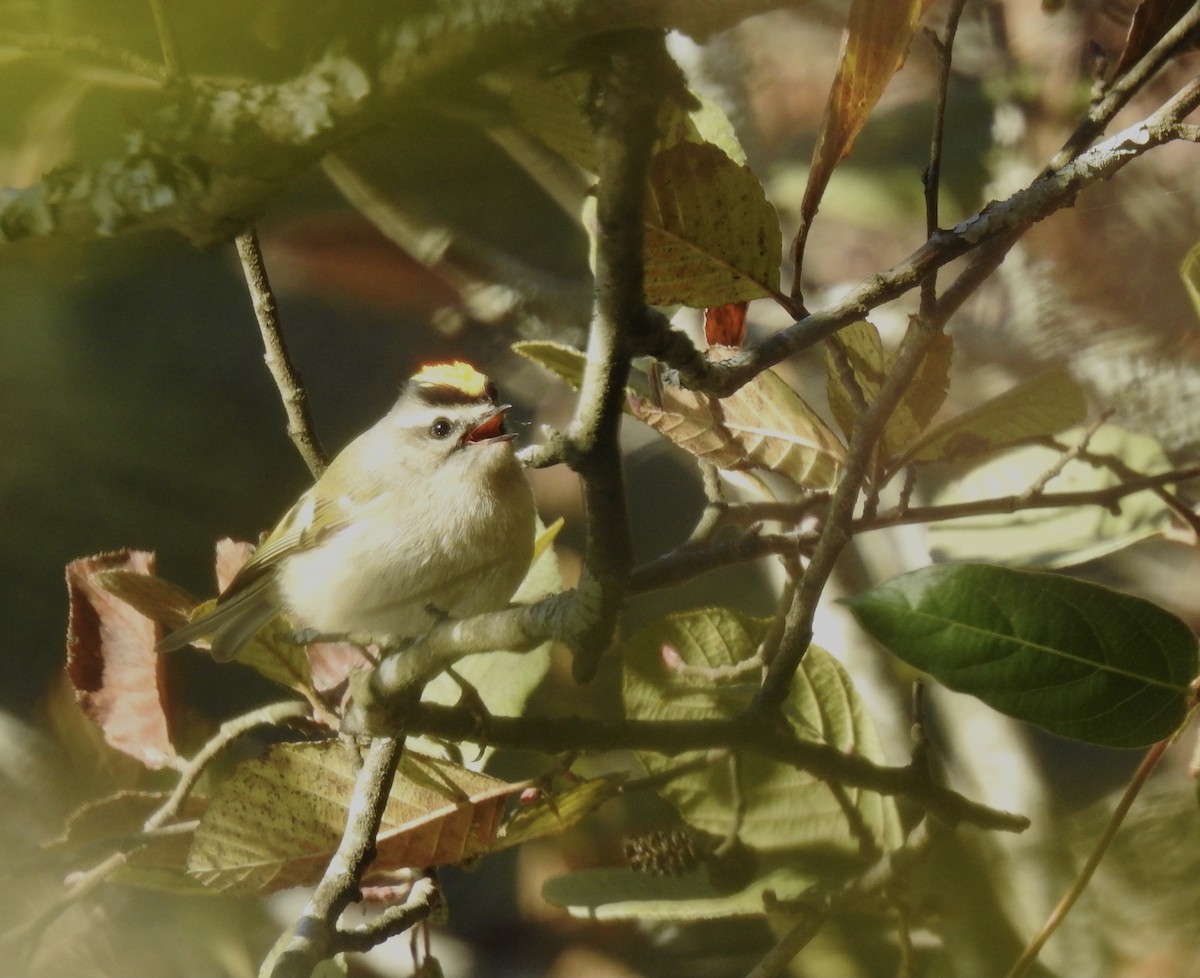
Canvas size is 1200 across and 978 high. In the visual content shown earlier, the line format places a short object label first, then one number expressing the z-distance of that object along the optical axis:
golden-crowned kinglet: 3.86
